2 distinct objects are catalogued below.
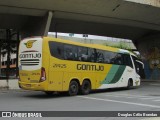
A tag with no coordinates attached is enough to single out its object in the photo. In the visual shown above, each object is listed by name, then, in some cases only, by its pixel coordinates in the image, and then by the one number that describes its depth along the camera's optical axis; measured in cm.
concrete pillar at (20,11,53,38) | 2772
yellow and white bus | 1795
